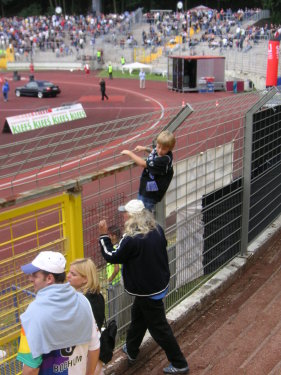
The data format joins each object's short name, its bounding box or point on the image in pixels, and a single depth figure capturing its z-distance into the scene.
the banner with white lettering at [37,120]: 23.33
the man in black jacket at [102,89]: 32.91
